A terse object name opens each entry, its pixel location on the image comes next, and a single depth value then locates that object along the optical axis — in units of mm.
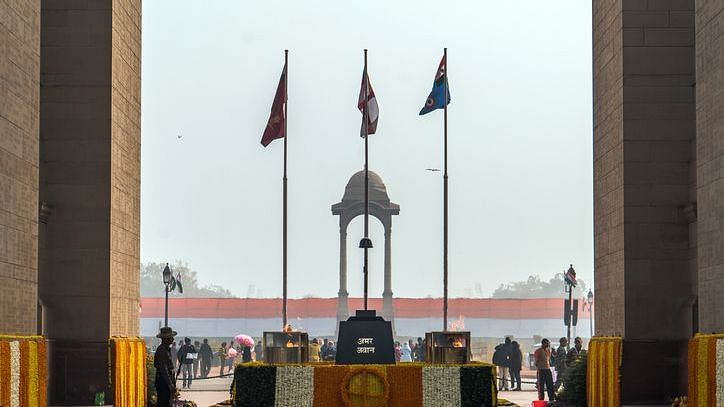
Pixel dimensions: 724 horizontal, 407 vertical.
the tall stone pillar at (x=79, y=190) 25750
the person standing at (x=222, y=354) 51000
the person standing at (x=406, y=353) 50269
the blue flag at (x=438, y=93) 39375
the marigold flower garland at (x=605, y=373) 25172
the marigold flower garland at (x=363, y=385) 18297
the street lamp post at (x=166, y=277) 47988
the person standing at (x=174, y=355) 51803
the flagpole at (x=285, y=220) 40000
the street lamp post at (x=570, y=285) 48375
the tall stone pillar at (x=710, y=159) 19781
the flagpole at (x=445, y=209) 39031
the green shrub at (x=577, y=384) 26234
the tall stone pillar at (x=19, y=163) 19594
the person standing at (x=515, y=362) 41031
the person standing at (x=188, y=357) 41594
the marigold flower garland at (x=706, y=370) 17062
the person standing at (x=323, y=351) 45588
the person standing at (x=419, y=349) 48425
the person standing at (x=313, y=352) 32559
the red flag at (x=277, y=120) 39875
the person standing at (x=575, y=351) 31781
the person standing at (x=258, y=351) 56988
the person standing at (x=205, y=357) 51344
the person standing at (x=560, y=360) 37253
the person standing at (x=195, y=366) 49144
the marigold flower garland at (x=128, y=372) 24938
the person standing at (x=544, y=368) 32188
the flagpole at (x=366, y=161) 30222
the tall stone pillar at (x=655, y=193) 25766
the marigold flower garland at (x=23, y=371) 17172
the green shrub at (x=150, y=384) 25609
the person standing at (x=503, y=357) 42125
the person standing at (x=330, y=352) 44450
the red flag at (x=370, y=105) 37969
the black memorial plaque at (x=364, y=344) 19109
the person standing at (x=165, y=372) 20578
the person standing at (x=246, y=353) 42312
